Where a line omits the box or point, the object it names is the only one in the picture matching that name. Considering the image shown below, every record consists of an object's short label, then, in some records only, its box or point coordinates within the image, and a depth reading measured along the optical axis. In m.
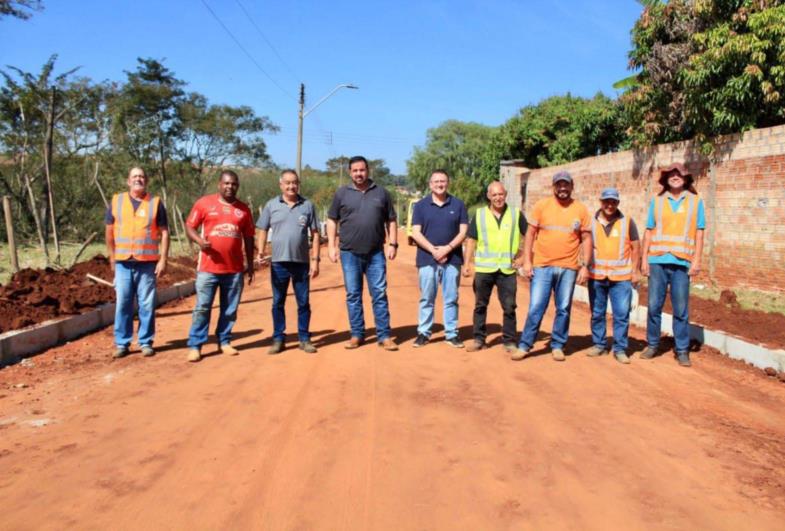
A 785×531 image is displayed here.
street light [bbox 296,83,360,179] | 24.12
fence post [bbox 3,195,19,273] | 8.73
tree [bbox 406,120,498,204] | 57.06
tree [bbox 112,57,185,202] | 25.94
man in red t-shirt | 6.32
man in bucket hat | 6.29
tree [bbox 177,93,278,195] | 30.48
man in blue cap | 6.36
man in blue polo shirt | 6.62
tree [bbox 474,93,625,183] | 21.14
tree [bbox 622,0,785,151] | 10.73
